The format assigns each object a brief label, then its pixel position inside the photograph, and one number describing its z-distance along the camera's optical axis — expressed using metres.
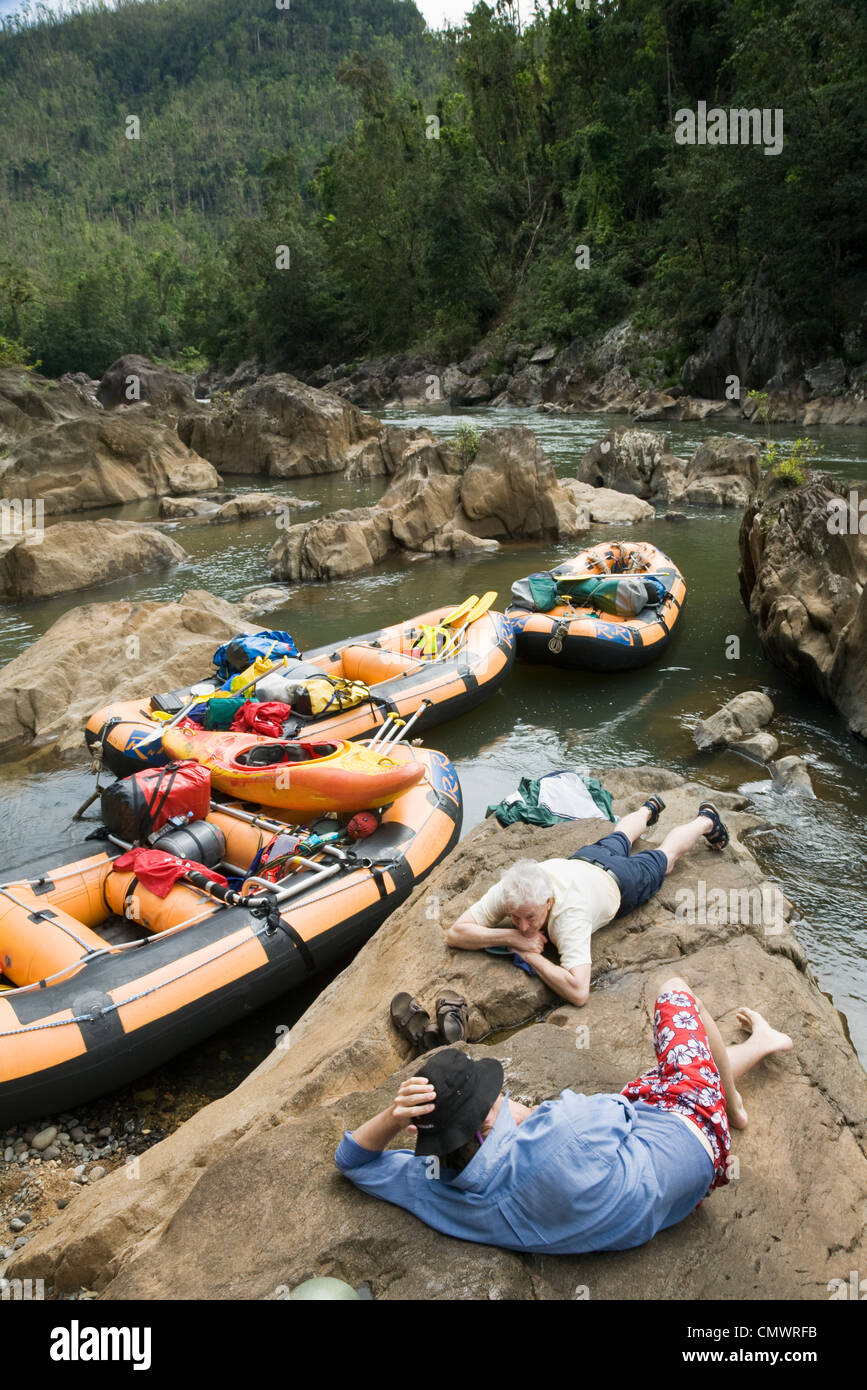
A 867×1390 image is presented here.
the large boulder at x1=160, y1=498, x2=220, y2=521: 18.84
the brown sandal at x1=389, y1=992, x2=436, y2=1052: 3.47
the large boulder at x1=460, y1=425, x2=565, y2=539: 14.60
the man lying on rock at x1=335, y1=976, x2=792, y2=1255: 2.34
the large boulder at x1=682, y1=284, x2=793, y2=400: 27.23
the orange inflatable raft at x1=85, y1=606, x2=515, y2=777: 7.01
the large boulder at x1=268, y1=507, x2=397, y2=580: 13.52
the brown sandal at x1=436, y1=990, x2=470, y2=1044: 3.44
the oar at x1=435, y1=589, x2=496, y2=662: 9.03
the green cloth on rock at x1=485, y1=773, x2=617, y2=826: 5.14
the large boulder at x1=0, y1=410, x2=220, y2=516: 19.38
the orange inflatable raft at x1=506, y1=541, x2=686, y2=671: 9.28
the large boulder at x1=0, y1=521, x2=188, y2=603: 13.27
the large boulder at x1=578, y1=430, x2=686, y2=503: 17.03
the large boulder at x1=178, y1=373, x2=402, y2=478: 24.00
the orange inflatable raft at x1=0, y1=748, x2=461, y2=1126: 4.30
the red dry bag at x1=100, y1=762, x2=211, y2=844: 5.62
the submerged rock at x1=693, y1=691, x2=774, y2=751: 7.63
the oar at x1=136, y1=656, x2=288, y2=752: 6.77
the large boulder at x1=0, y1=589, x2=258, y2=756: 8.56
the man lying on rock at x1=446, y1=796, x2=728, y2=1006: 3.67
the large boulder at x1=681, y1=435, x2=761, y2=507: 16.20
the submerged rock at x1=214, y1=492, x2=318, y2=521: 18.08
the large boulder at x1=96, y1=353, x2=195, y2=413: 30.44
